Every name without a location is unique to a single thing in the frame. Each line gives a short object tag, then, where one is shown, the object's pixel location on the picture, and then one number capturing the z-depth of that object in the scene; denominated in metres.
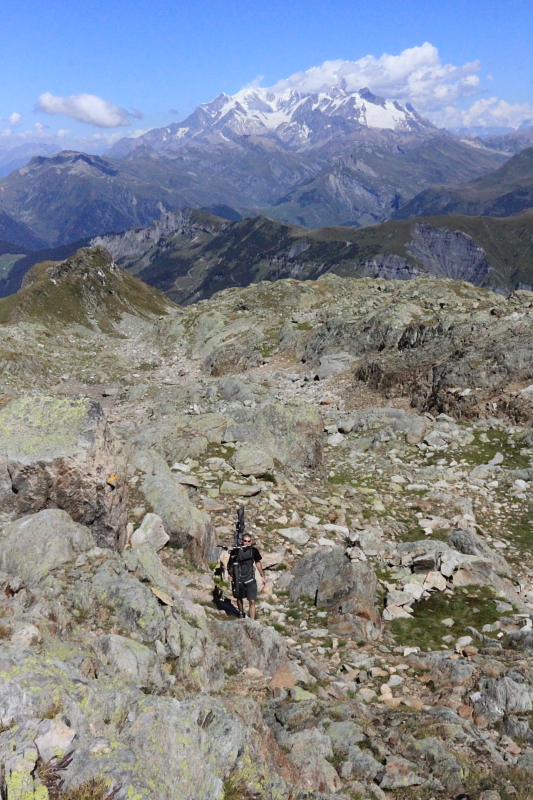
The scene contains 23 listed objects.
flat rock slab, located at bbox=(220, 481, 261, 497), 19.44
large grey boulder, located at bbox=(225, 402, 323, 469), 24.22
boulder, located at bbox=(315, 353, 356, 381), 42.72
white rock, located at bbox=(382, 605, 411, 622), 13.50
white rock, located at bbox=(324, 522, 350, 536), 18.16
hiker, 12.47
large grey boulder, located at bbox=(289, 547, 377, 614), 13.50
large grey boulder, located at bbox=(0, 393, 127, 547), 12.25
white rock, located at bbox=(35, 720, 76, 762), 5.03
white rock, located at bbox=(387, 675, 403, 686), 10.35
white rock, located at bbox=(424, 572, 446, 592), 14.75
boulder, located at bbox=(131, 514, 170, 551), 14.45
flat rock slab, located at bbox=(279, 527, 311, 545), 17.16
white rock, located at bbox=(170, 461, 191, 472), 21.09
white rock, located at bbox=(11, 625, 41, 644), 7.05
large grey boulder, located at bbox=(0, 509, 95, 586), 10.15
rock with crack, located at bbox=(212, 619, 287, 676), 9.98
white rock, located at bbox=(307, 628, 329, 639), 12.19
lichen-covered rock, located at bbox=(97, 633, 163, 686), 7.84
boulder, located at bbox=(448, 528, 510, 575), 16.42
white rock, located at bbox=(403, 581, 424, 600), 14.48
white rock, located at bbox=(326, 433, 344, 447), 27.92
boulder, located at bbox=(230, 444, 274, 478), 21.15
